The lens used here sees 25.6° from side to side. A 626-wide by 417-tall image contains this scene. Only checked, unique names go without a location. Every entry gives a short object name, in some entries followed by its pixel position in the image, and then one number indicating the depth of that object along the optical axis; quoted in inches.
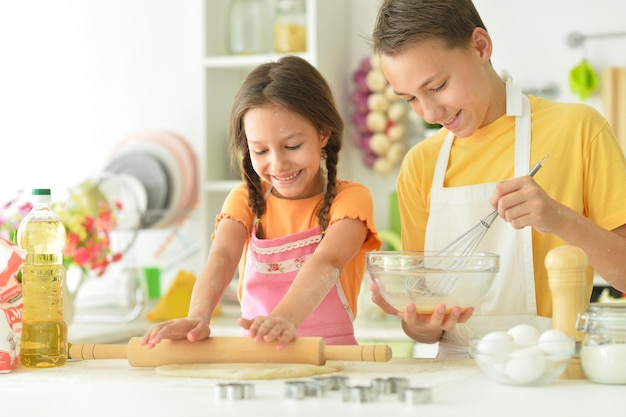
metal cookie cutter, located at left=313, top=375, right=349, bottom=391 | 72.3
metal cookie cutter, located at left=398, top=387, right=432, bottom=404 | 69.1
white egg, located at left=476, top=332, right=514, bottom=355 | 72.8
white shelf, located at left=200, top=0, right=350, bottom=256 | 172.0
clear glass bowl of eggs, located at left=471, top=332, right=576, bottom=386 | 72.2
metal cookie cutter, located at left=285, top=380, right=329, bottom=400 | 70.4
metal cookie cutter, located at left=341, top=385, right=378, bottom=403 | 69.6
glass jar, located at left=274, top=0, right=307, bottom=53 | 169.7
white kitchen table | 68.1
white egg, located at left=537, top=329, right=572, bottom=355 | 72.1
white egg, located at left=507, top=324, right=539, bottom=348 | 73.3
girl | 90.9
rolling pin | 79.3
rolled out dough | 76.8
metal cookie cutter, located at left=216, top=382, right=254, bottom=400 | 71.2
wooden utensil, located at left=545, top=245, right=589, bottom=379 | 76.3
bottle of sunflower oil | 84.0
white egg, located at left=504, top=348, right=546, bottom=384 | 72.3
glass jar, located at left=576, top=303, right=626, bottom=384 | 72.9
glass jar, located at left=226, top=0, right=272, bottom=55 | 172.1
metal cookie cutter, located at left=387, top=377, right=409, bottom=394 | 71.1
